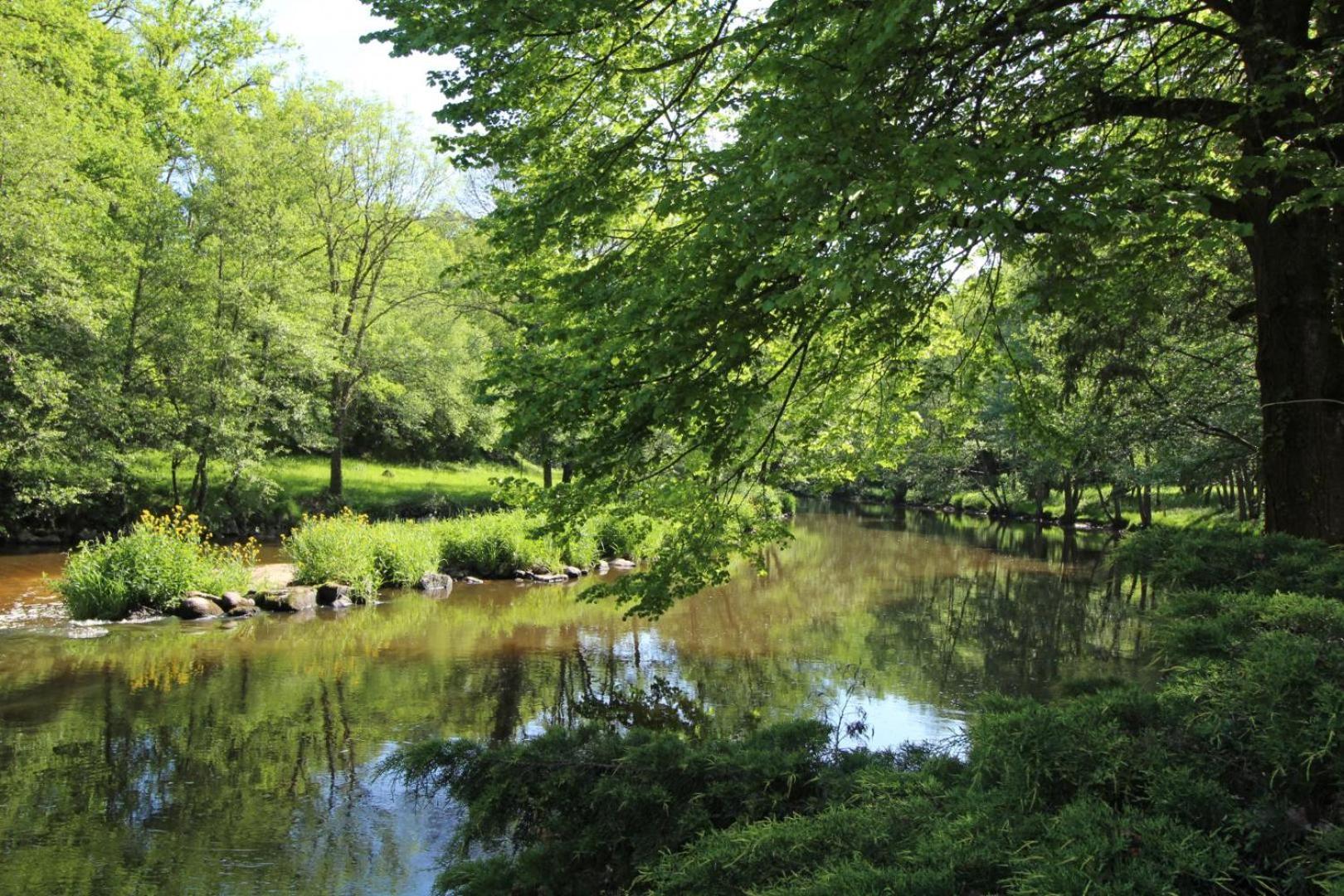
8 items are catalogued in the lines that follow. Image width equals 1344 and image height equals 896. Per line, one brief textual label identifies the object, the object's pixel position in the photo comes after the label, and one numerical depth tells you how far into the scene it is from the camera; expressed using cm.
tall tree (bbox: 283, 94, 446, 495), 2625
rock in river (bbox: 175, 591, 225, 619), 1436
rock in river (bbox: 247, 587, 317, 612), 1550
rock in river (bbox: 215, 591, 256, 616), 1490
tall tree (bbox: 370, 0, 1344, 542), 452
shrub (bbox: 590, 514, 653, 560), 2252
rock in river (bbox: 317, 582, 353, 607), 1628
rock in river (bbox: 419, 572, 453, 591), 1845
